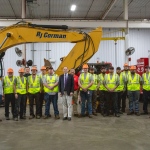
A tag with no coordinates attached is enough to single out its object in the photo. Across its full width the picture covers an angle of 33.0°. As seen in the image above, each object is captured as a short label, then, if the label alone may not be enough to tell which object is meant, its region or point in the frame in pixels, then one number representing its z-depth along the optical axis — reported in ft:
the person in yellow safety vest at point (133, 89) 30.89
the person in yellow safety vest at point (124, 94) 32.70
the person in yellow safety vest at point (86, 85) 29.58
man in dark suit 28.19
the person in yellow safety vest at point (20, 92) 28.52
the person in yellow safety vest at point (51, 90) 29.27
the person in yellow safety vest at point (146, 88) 30.99
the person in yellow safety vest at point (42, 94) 30.42
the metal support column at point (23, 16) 51.26
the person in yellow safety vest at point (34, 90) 29.53
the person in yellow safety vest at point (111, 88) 30.19
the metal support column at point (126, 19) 51.16
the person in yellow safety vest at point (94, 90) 30.41
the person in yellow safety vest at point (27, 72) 34.68
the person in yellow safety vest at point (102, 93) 30.94
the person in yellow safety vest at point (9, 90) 28.30
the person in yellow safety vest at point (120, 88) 31.37
